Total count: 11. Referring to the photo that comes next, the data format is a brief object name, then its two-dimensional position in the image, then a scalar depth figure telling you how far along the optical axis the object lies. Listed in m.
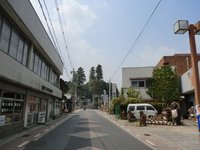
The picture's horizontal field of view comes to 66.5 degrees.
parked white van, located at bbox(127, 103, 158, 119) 18.17
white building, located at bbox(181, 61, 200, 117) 18.44
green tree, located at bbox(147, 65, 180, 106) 20.91
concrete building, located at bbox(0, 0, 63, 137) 8.05
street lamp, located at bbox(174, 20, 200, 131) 7.95
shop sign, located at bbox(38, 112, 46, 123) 14.48
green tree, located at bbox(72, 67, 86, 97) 86.27
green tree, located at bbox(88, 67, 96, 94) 82.32
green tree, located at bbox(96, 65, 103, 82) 82.19
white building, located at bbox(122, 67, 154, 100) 25.73
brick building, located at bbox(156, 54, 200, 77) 25.11
